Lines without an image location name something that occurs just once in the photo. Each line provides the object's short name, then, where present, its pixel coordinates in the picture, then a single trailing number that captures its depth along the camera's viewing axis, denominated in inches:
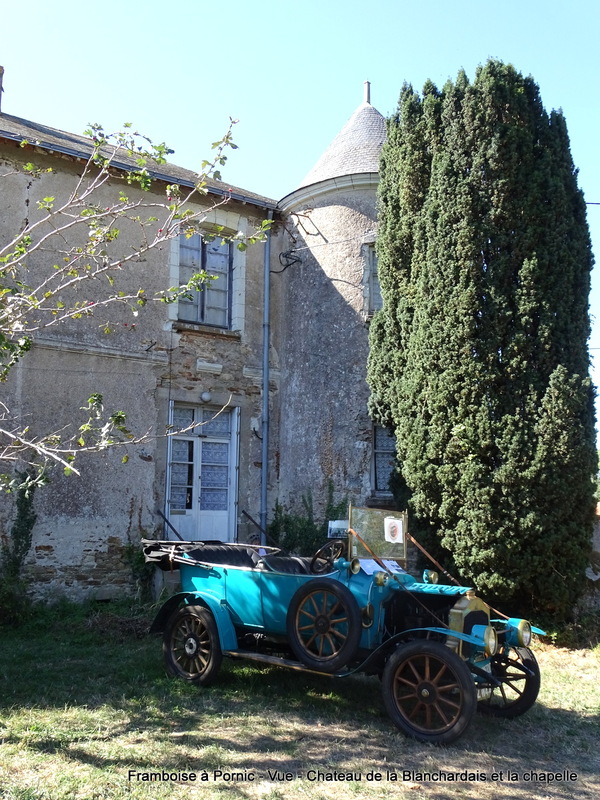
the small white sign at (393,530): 253.8
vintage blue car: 205.0
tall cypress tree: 329.4
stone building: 394.6
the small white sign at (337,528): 239.1
